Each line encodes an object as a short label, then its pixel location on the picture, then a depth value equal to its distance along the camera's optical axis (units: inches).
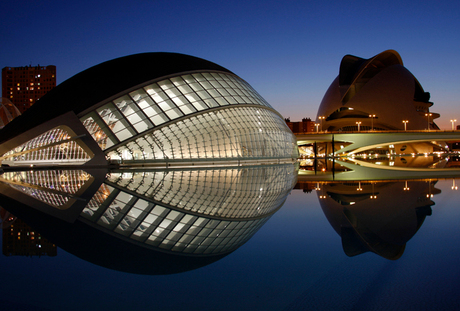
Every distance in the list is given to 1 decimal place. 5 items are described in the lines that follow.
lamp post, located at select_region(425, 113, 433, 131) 2950.3
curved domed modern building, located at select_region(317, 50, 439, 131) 2815.0
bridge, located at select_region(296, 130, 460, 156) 2383.1
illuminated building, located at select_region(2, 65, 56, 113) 6348.4
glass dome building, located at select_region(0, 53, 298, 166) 1018.7
